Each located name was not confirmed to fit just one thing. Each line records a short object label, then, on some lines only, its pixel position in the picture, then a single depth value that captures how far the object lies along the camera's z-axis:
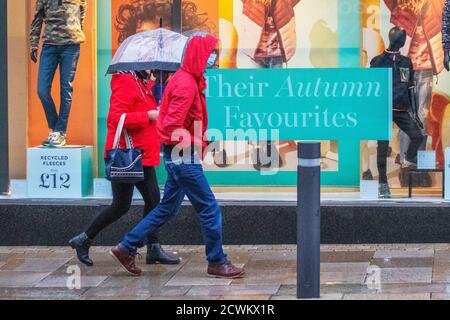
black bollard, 11.30
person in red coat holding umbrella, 13.36
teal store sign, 15.47
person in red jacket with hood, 12.68
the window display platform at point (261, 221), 15.48
